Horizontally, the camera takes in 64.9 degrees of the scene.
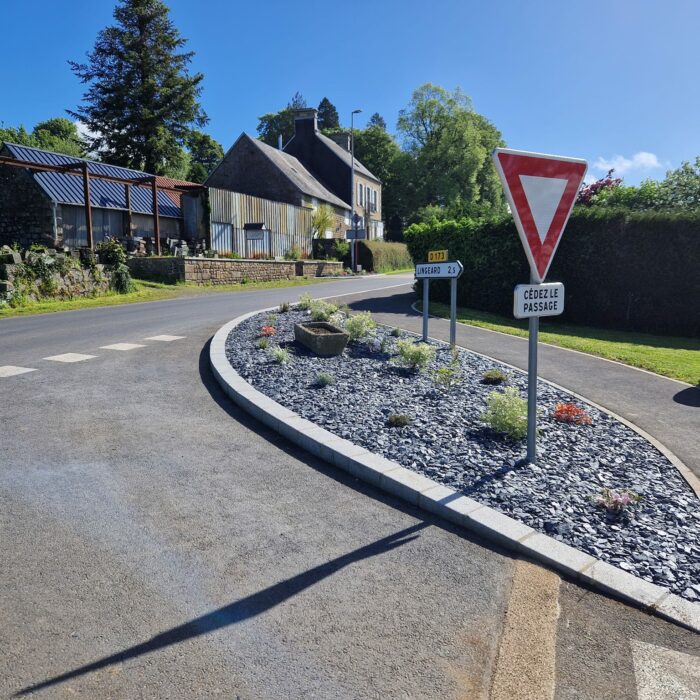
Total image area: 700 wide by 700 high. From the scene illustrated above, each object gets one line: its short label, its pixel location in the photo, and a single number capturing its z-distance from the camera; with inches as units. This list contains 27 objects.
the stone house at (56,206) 935.7
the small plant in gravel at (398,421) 209.6
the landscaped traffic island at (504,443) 137.8
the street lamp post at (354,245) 1317.7
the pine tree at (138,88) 1734.7
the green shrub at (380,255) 1628.9
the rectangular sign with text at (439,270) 331.4
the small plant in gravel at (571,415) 229.3
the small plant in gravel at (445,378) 267.6
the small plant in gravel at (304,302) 506.9
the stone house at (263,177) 1601.9
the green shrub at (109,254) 781.9
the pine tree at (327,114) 3909.9
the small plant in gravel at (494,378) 294.0
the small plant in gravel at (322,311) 401.4
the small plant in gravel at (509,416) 198.1
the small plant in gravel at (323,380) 263.4
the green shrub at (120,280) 763.4
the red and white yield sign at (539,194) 151.9
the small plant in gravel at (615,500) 146.4
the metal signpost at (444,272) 331.9
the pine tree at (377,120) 4362.7
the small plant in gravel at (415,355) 296.5
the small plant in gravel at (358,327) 353.4
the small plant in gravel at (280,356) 301.3
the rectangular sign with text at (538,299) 156.6
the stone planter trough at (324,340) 326.6
